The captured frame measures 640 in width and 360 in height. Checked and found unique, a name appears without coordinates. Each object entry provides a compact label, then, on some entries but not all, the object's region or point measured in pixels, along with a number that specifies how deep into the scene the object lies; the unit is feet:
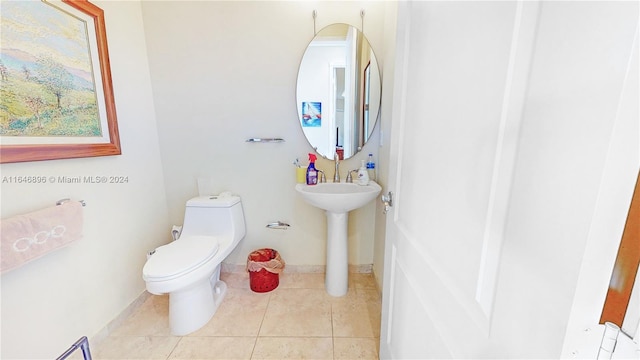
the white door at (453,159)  1.45
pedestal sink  4.82
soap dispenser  5.60
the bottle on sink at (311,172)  5.67
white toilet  4.23
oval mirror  5.55
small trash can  5.85
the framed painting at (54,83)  3.27
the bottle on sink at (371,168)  5.82
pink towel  3.06
